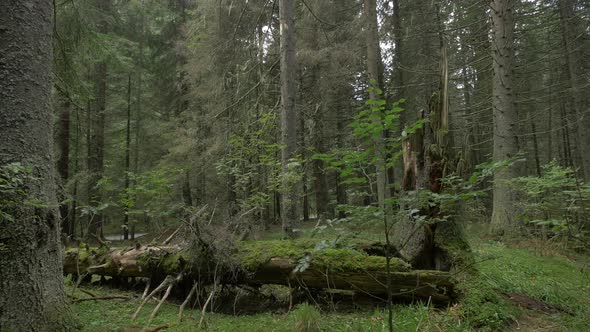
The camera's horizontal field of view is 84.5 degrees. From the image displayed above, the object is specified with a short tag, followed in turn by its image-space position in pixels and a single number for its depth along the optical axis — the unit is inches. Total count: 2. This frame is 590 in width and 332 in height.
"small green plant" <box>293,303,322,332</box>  135.6
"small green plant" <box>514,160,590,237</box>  202.5
